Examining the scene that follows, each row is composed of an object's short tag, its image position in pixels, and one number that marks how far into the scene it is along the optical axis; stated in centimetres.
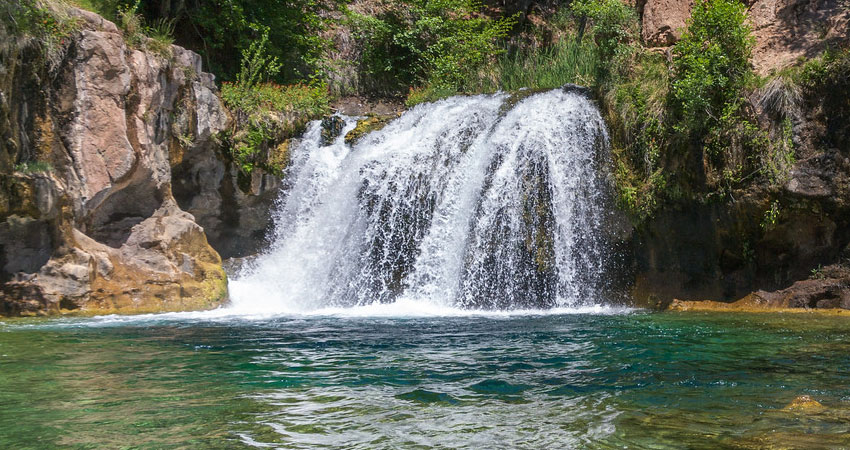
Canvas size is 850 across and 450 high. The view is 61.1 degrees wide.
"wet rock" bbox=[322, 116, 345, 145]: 1385
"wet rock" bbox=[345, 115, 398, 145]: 1374
